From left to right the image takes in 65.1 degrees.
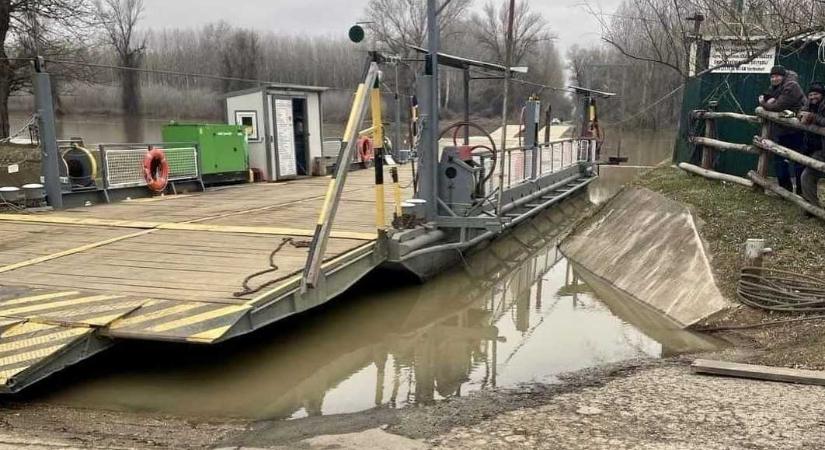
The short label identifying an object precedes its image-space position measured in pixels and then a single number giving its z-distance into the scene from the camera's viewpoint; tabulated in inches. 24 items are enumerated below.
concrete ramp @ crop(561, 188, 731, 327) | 286.2
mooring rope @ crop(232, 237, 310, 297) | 218.2
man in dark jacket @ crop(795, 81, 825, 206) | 313.9
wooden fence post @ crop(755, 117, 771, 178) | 360.2
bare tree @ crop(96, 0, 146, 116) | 2016.5
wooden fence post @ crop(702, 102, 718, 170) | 457.4
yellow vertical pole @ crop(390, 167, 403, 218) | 315.1
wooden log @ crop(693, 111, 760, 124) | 384.4
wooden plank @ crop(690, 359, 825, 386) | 183.8
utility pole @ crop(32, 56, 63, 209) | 374.3
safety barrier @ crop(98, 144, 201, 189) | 434.9
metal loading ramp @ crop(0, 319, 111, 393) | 169.6
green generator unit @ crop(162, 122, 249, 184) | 520.4
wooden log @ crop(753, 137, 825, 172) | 300.8
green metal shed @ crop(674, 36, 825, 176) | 448.1
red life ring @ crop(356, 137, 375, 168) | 740.6
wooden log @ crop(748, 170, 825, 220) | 302.5
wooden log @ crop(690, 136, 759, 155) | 381.5
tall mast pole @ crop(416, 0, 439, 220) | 319.9
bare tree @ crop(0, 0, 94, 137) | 899.4
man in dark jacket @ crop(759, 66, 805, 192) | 349.7
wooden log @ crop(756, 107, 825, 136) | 311.7
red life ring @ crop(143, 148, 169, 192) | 458.0
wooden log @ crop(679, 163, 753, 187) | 393.3
